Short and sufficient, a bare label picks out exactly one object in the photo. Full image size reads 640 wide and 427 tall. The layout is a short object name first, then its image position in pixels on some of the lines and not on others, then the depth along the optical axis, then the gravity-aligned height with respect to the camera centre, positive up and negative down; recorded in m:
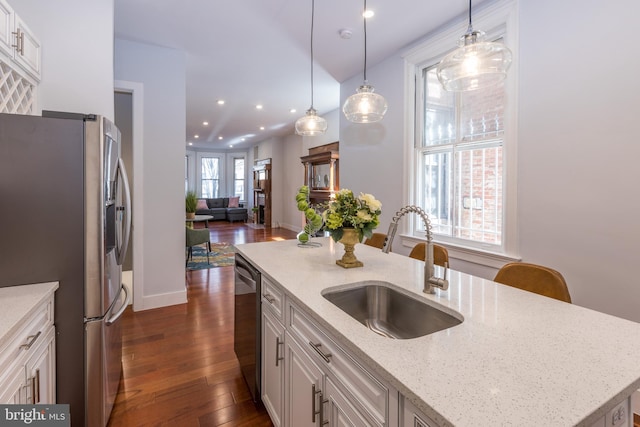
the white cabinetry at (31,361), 1.06 -0.60
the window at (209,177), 12.16 +1.17
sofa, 11.38 -0.10
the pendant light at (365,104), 2.31 +0.79
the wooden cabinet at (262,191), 9.93 +0.53
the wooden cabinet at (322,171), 6.42 +0.79
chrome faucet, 1.31 -0.22
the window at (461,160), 2.68 +0.45
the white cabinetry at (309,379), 0.89 -0.63
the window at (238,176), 12.61 +1.24
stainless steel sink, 1.35 -0.49
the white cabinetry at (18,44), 1.53 +0.91
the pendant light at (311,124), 2.89 +0.78
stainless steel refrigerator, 1.38 -0.11
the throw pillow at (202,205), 11.00 +0.04
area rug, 5.31 -0.98
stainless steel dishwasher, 1.80 -0.73
